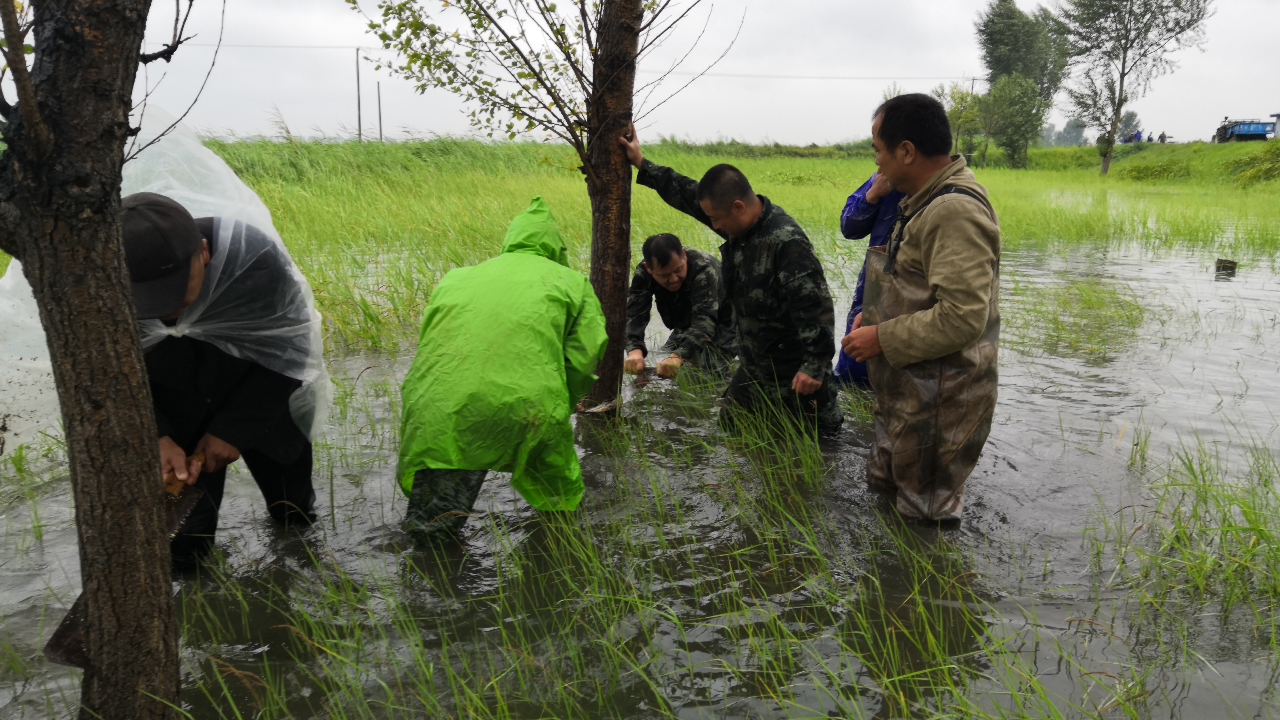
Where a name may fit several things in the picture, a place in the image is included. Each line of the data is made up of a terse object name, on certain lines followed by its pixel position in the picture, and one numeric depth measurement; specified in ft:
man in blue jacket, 15.19
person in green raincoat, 9.64
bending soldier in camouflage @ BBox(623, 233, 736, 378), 18.40
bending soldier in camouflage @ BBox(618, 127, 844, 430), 13.57
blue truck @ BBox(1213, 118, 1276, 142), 118.48
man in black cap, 8.61
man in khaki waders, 9.61
